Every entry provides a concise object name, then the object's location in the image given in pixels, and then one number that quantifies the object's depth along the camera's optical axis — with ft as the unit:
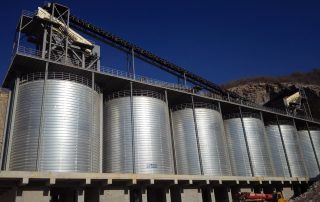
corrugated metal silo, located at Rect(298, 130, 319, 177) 150.65
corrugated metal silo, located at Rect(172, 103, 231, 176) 102.27
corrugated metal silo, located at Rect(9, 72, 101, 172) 71.00
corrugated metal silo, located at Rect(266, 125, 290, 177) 132.46
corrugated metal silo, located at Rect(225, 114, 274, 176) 118.32
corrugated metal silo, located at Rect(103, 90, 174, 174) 86.74
